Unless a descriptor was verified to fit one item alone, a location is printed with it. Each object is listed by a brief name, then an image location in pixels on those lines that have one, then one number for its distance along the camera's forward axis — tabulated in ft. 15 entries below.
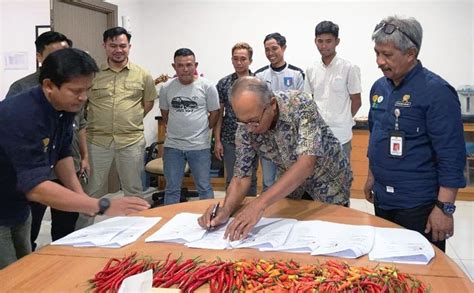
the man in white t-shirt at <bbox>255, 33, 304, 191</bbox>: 11.95
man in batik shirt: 5.56
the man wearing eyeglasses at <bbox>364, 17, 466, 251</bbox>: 5.57
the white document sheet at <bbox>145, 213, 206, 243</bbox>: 5.27
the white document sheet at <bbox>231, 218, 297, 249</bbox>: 5.06
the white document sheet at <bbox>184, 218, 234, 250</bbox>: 5.06
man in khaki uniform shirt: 10.95
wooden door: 12.49
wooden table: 4.12
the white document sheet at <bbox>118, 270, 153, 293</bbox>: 3.65
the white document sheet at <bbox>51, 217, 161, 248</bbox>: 5.18
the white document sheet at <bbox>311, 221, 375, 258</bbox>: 4.74
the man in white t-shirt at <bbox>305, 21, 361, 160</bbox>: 11.43
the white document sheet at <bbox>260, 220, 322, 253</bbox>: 4.91
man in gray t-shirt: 11.66
